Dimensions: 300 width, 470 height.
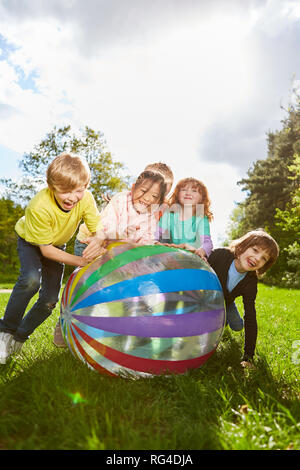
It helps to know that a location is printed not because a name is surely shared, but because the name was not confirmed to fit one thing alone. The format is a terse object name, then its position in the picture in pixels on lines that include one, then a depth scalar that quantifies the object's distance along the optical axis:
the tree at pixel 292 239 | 16.92
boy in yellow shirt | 3.59
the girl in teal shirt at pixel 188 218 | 4.78
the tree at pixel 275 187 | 27.62
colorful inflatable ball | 3.00
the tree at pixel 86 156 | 25.55
